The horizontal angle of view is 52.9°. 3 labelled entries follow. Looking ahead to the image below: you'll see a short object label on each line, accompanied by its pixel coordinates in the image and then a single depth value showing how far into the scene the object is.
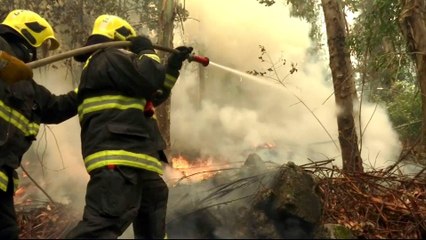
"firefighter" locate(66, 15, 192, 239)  2.55
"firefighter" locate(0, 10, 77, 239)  2.79
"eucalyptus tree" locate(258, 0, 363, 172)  5.38
